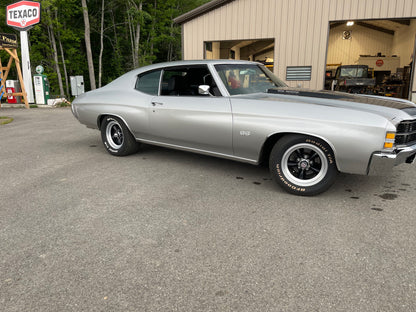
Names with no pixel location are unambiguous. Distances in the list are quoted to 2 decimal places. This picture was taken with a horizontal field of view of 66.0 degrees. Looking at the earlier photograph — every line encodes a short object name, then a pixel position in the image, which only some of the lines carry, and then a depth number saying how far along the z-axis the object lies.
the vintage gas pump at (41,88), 15.89
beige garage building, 11.13
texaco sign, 15.20
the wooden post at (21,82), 13.87
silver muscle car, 3.16
